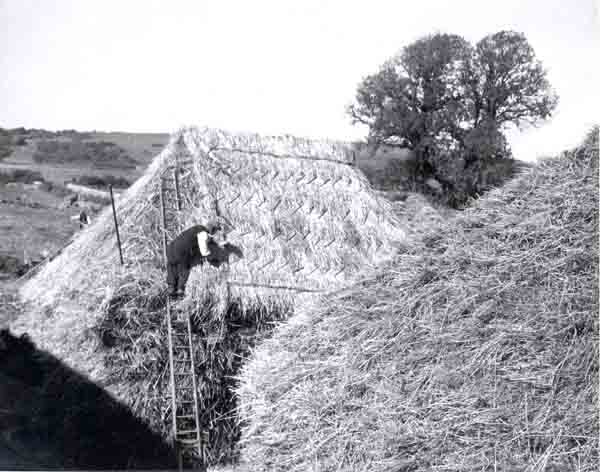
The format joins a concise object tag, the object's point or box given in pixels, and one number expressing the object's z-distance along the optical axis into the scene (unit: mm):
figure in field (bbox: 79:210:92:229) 24716
